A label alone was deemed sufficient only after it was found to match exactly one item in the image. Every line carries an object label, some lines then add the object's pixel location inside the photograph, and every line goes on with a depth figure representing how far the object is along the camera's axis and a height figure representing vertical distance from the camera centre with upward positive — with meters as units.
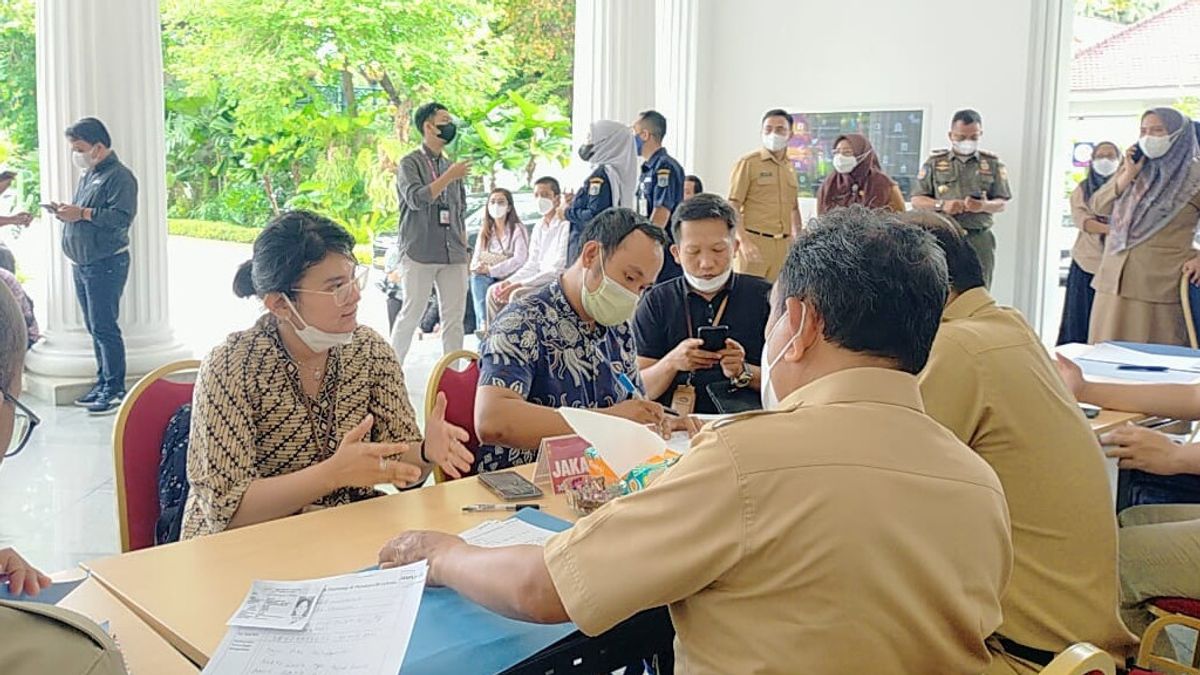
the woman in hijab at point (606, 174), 6.07 +0.19
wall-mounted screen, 7.60 +0.53
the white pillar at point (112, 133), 5.38 +0.31
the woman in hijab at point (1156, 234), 5.43 -0.09
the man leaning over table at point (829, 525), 1.09 -0.34
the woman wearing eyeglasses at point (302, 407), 1.92 -0.42
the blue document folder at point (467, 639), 1.33 -0.59
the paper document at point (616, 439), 1.89 -0.43
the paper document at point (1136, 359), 3.29 -0.46
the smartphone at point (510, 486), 1.98 -0.56
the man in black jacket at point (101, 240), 5.13 -0.23
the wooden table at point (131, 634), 1.33 -0.60
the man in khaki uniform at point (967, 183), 6.53 +0.19
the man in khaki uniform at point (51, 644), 0.71 -0.32
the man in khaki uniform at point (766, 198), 6.68 +0.07
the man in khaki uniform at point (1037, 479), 1.70 -0.44
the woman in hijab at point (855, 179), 6.68 +0.21
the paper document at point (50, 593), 1.39 -0.55
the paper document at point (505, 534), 1.71 -0.56
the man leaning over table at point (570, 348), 2.39 -0.35
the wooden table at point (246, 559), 1.45 -0.58
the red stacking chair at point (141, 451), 2.04 -0.52
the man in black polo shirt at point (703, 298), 3.13 -0.28
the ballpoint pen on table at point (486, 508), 1.90 -0.57
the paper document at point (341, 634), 1.25 -0.55
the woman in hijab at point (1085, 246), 6.00 -0.18
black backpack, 2.08 -0.58
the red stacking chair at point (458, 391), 2.51 -0.47
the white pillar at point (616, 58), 7.52 +1.08
